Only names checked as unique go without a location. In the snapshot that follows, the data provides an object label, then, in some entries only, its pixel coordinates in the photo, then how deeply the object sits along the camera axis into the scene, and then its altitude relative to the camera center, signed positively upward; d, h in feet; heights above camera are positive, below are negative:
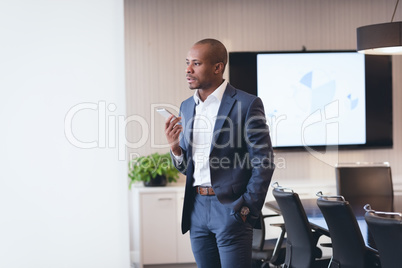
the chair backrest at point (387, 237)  13.33 -1.54
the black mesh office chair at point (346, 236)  16.74 -1.92
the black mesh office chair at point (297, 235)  19.53 -2.21
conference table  17.80 -1.92
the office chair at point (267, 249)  23.10 -2.88
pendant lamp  21.62 +1.99
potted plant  30.39 -1.25
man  14.11 -0.50
